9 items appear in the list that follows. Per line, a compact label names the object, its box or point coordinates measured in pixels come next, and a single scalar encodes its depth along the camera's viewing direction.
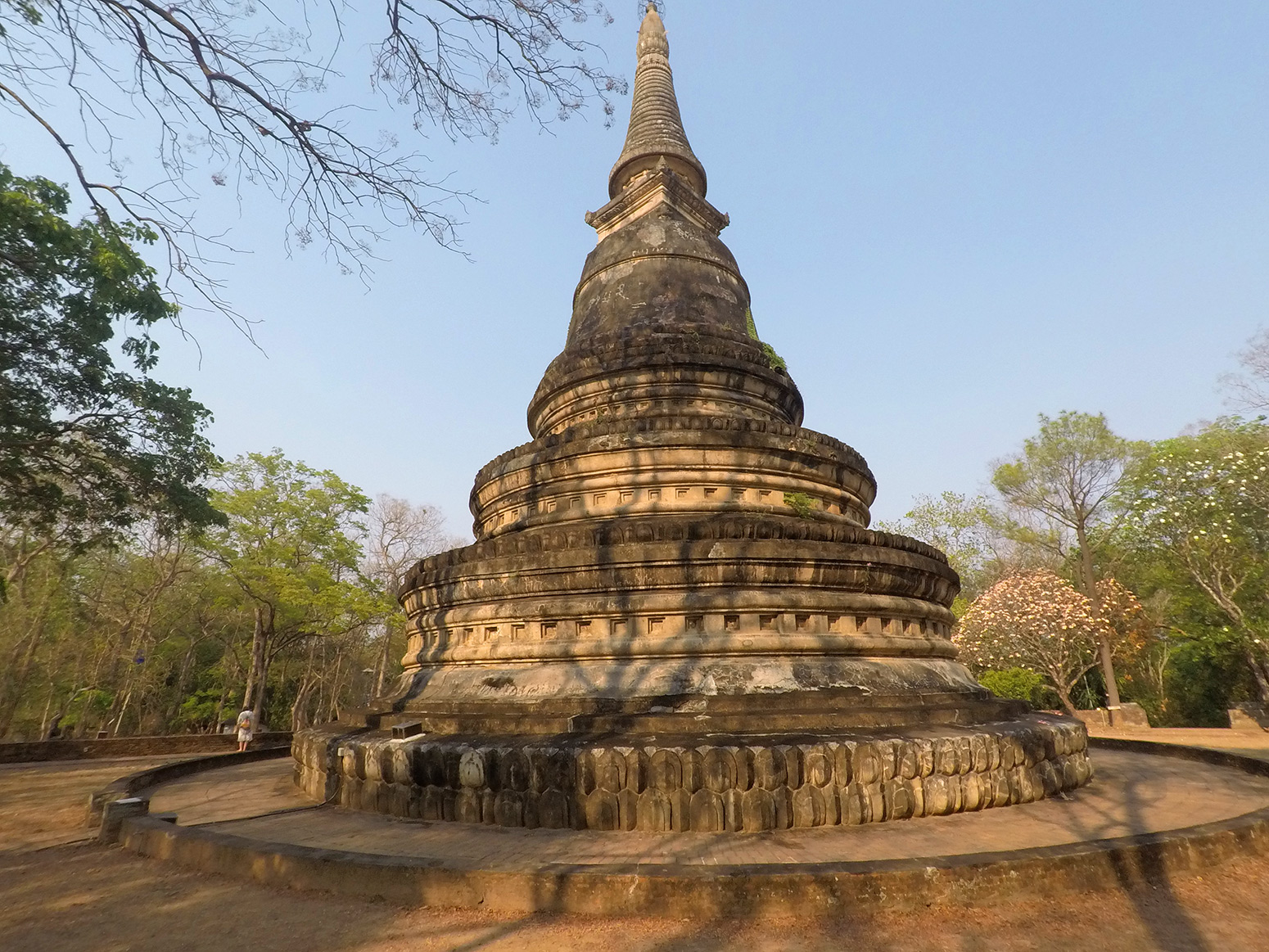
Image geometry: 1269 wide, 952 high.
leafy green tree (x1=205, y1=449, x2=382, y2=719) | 25.50
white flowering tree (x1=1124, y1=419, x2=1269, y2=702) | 22.17
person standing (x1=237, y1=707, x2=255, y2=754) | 16.88
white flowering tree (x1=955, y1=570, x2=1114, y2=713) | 24.59
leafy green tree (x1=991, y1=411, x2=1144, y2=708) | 30.53
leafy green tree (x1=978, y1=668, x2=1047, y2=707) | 25.70
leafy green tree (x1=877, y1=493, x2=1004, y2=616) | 37.09
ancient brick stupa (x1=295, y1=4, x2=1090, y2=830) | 5.91
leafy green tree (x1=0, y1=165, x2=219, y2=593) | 9.62
